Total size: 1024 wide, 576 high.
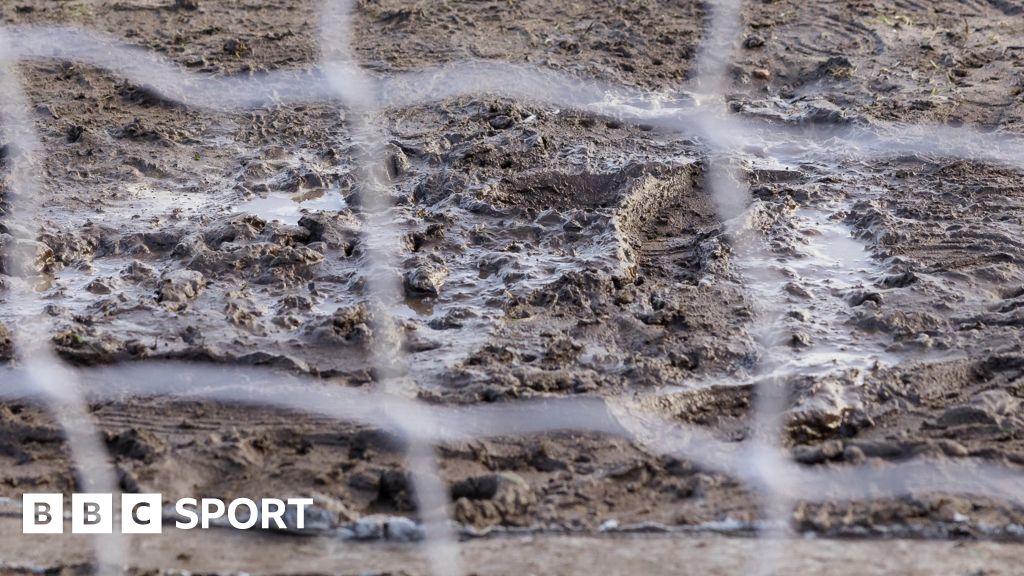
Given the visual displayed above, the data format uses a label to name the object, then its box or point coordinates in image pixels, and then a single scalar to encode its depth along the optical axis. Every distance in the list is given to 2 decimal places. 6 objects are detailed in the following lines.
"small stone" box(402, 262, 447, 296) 5.76
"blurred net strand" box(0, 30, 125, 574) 4.40
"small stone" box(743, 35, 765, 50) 8.77
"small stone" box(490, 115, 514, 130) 7.45
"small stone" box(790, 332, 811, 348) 5.30
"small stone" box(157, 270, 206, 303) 5.61
